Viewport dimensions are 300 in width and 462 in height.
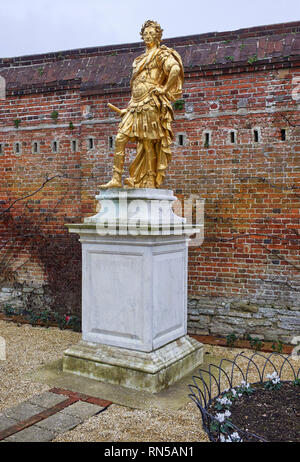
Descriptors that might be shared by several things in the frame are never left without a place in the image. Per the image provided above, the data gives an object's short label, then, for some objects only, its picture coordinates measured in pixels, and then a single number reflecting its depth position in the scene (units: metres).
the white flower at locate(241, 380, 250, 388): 3.92
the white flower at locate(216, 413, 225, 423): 3.22
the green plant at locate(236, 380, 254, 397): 3.88
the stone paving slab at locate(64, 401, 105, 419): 3.81
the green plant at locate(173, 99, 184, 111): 6.50
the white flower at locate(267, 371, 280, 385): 4.02
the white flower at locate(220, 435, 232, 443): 3.02
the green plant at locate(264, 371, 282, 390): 4.02
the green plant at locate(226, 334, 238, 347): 6.11
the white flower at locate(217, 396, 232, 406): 3.61
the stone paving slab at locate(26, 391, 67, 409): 4.02
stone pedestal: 4.41
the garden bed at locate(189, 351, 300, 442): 3.20
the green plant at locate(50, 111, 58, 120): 7.40
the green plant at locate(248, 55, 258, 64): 6.03
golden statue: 4.56
